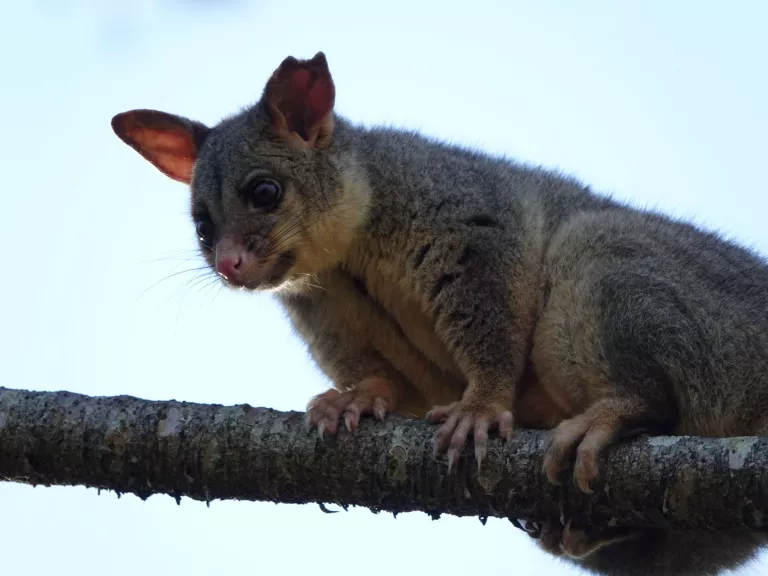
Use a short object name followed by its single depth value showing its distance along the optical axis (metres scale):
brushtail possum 8.66
